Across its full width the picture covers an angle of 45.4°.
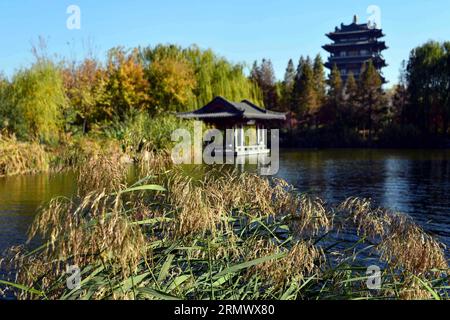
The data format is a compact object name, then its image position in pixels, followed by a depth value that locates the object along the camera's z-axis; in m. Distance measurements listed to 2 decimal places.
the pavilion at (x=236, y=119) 24.88
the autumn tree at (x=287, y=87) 39.03
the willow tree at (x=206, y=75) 29.58
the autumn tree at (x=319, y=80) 38.34
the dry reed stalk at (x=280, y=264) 3.07
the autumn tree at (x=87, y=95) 24.70
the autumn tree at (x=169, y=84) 26.84
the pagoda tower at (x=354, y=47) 50.91
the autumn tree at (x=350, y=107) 36.19
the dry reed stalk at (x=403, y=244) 3.03
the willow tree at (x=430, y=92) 34.47
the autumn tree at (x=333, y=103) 37.19
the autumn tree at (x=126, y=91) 25.41
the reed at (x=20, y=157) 15.01
